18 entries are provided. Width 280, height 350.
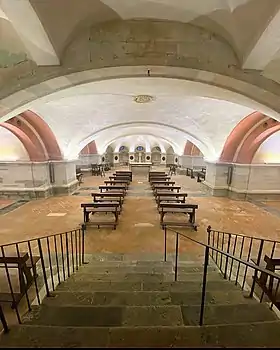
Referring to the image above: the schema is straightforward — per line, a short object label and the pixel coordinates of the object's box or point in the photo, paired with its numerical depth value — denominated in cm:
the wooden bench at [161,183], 1141
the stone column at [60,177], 1084
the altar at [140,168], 2276
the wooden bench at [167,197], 809
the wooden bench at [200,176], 1598
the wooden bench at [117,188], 977
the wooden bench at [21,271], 314
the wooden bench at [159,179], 1292
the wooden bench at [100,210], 654
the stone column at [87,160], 2014
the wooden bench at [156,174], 1522
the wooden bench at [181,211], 660
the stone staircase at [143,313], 173
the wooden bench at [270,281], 304
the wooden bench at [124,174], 1483
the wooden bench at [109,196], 812
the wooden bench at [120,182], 1151
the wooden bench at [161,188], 989
